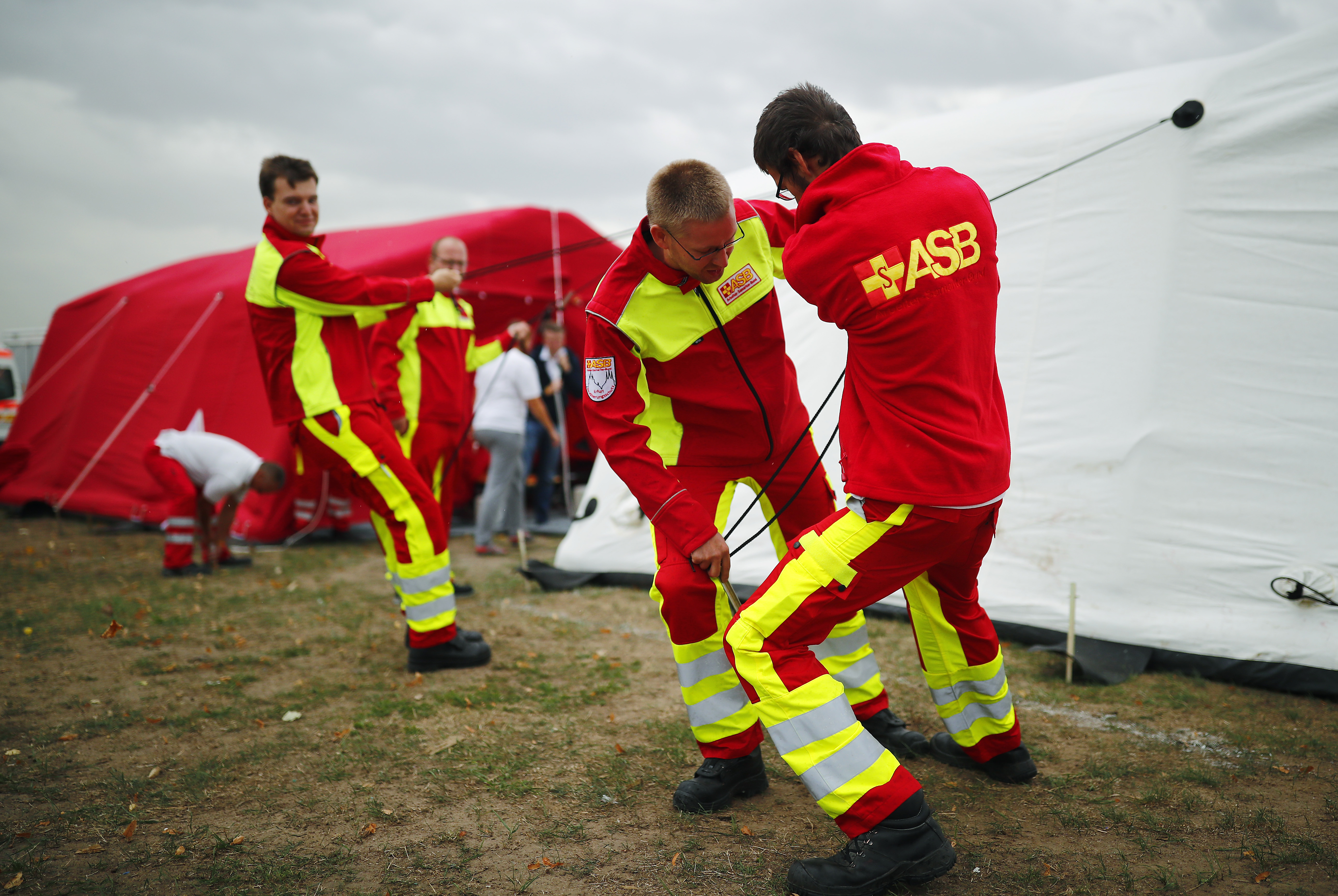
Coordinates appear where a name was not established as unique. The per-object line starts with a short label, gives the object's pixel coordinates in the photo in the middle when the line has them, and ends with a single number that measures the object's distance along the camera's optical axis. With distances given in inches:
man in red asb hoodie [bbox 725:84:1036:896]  84.5
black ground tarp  143.6
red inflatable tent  337.7
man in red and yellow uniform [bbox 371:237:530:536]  239.1
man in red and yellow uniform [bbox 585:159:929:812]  101.9
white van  408.8
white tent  151.7
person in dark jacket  349.7
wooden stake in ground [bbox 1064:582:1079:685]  152.6
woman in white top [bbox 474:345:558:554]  296.0
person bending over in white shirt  275.0
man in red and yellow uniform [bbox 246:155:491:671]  166.1
